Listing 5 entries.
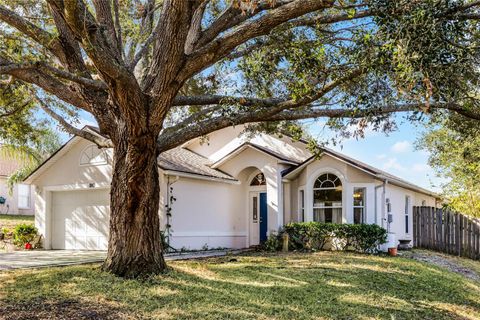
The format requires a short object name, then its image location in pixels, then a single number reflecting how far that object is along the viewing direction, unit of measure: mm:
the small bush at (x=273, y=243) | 17422
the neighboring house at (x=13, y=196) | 31641
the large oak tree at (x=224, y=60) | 6148
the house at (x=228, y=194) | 17359
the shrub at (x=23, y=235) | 19219
